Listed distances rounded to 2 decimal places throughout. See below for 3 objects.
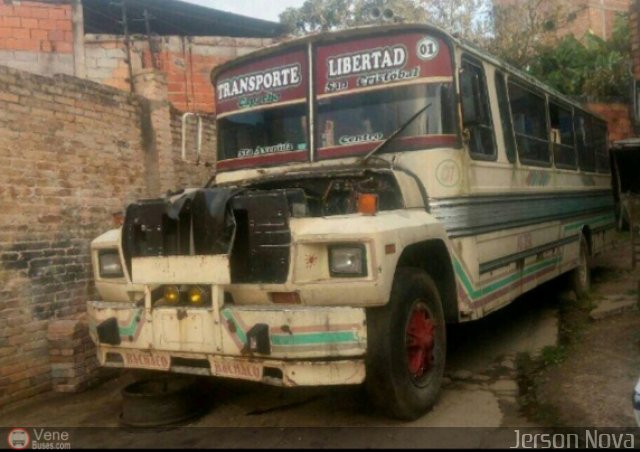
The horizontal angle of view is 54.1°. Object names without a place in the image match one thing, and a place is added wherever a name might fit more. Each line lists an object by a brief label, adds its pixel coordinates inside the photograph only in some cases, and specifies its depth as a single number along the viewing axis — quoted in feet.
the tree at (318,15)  68.03
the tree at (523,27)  59.11
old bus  11.90
